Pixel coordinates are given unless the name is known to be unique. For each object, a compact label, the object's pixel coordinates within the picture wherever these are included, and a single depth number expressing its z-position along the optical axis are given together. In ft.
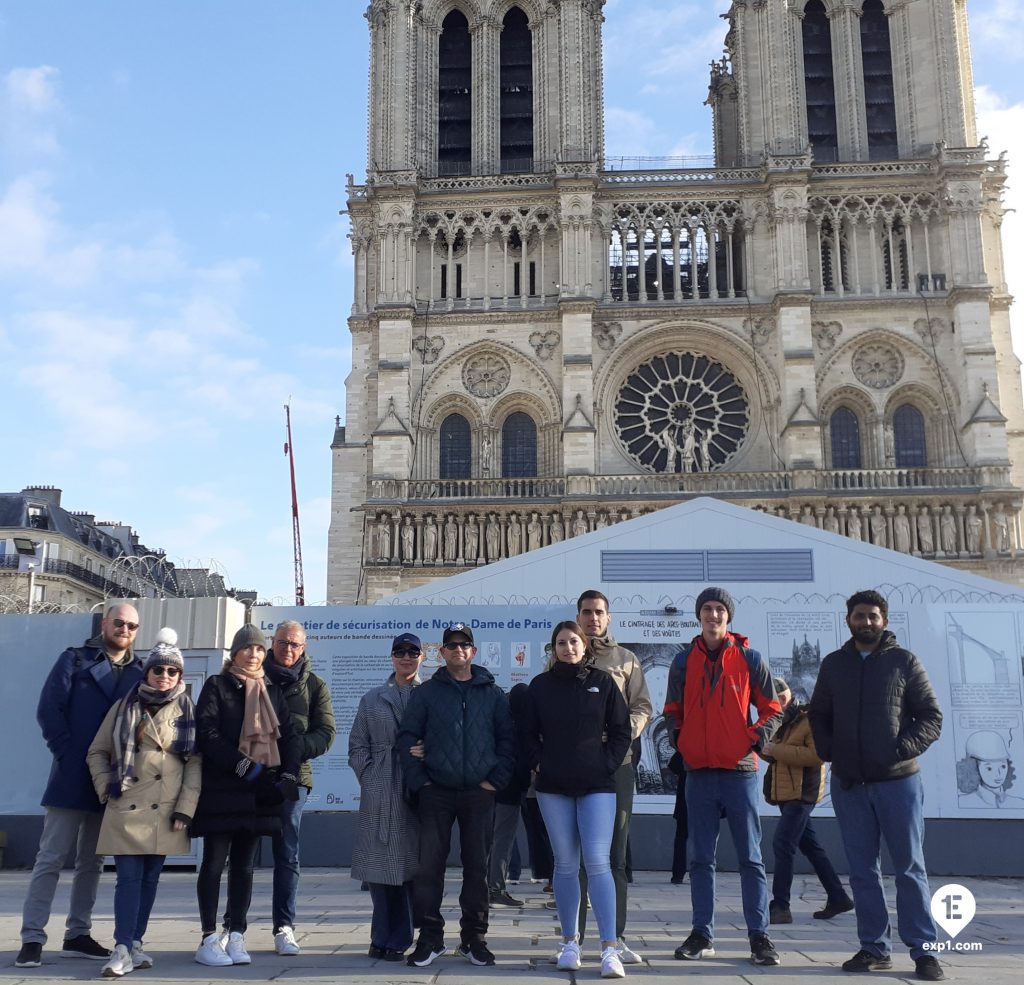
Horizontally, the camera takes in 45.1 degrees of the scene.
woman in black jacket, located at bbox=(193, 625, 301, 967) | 22.12
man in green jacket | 22.89
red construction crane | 161.07
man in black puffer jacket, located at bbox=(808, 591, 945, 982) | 20.95
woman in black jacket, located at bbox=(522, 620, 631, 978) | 21.25
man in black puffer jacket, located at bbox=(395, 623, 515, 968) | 22.21
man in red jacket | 22.27
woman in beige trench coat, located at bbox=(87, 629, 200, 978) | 21.26
